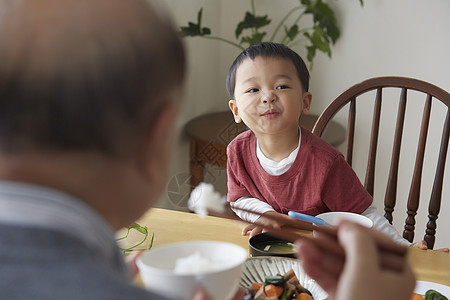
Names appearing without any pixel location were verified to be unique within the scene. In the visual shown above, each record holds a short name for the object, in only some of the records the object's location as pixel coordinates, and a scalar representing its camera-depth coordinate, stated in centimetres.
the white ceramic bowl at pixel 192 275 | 62
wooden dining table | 106
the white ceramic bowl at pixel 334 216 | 114
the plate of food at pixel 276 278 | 90
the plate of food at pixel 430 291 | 90
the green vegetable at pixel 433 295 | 90
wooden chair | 161
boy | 147
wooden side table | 236
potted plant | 269
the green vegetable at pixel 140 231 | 117
